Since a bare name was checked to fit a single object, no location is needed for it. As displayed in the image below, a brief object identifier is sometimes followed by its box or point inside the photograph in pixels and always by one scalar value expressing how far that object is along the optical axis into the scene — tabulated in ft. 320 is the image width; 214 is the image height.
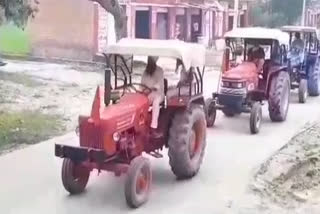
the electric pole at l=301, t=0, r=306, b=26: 148.01
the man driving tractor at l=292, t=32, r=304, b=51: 61.03
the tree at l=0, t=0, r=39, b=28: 46.40
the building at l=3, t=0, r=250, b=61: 88.22
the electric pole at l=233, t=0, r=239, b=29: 134.12
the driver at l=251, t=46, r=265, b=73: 49.73
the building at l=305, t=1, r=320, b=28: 173.37
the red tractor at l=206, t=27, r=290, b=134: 46.37
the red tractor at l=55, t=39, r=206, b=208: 28.91
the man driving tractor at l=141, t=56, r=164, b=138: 32.07
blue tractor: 58.80
